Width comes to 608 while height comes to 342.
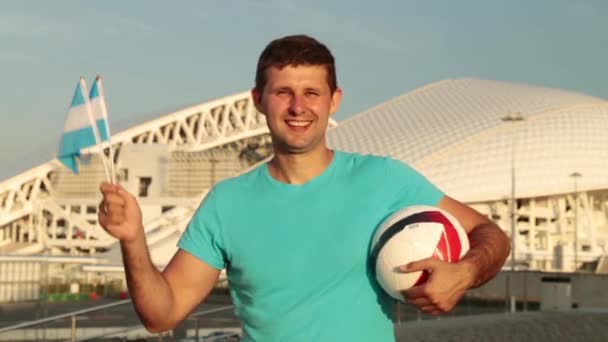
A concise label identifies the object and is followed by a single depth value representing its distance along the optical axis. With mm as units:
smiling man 2943
